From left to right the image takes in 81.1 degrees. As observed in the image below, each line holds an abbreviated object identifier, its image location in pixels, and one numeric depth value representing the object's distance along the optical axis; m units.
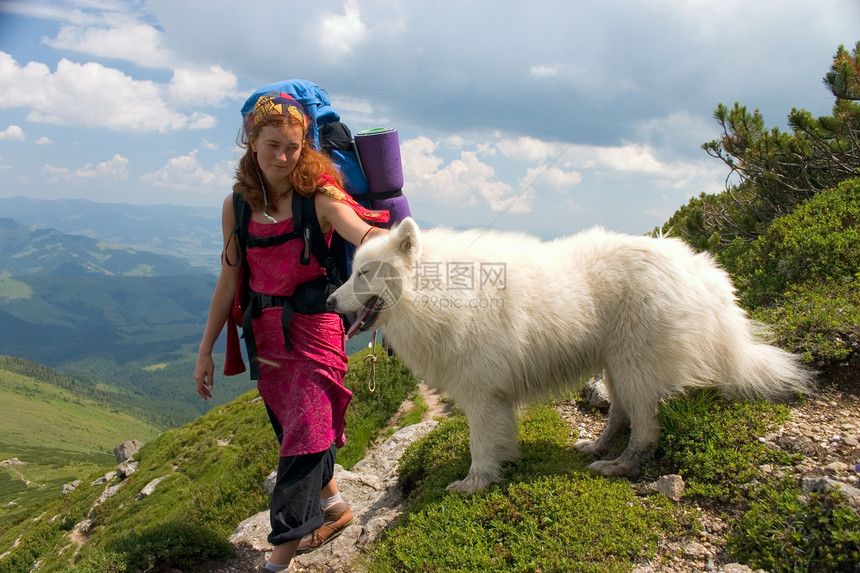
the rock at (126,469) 25.61
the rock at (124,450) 54.34
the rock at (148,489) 18.83
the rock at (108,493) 23.02
